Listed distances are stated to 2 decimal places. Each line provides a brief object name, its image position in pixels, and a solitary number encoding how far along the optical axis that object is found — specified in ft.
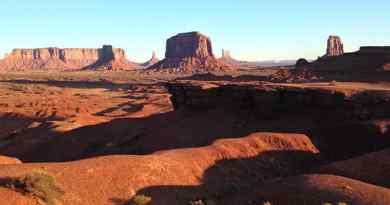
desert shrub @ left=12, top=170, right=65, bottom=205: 42.37
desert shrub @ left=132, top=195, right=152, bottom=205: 46.01
